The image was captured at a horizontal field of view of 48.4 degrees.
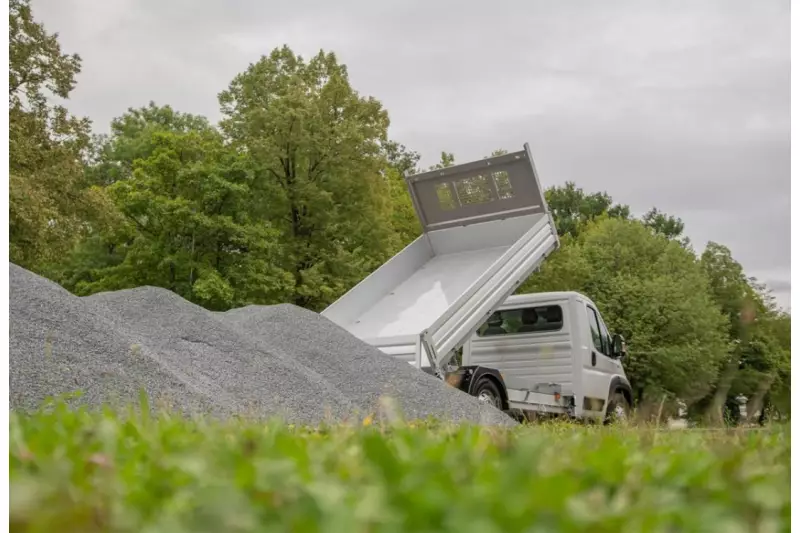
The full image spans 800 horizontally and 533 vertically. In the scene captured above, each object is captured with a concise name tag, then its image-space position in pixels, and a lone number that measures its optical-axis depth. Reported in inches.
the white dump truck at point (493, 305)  414.6
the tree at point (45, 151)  633.0
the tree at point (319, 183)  802.8
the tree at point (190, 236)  769.6
